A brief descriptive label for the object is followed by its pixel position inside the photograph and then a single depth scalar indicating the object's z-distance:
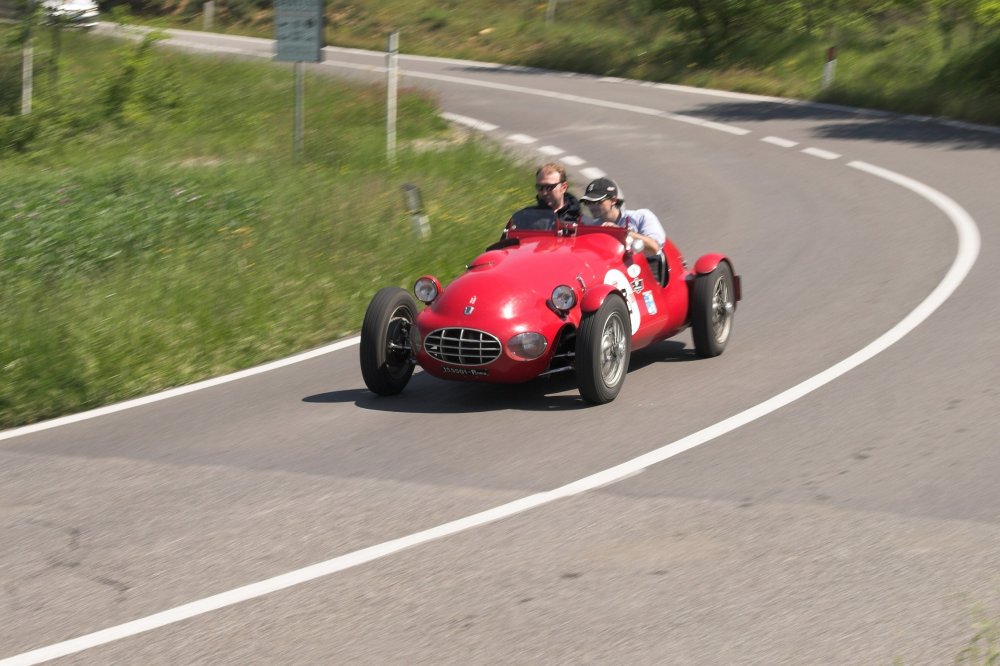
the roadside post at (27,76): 26.58
